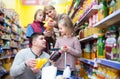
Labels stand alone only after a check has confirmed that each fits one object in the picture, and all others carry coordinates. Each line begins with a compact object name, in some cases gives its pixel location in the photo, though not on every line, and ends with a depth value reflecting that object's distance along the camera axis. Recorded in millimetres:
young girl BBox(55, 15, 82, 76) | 1801
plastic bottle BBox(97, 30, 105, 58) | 1438
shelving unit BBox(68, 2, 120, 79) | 1074
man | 1449
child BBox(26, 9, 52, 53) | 1940
